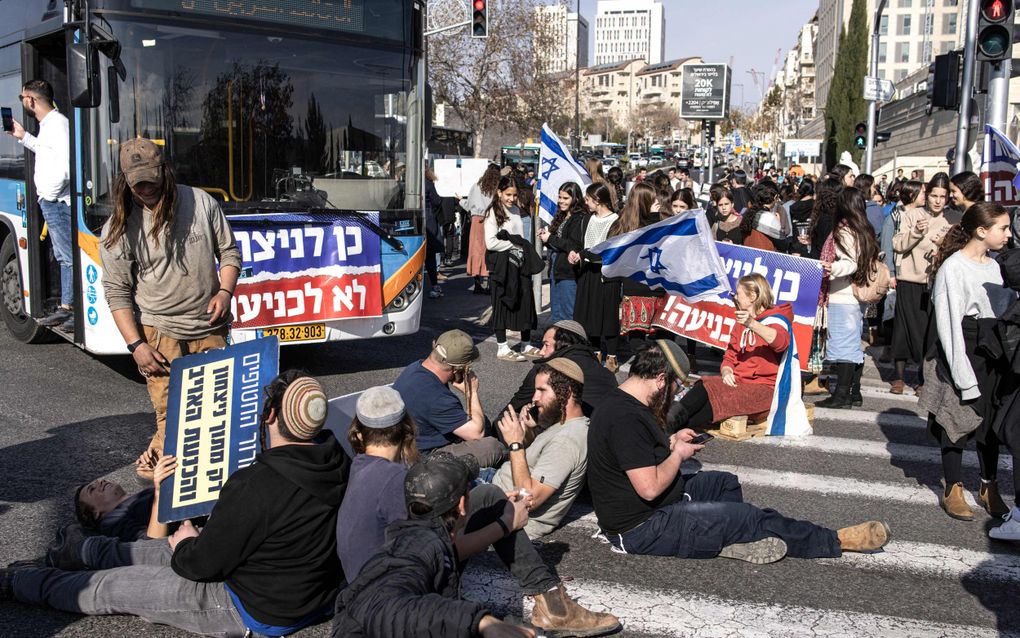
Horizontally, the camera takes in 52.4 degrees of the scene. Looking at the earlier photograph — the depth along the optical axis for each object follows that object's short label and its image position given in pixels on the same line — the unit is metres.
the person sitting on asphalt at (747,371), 7.85
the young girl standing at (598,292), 10.01
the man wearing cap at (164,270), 5.51
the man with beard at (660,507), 5.10
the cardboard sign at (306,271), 8.55
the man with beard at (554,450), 5.46
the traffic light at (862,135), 25.61
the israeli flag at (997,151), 8.84
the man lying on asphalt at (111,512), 4.95
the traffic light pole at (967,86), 12.56
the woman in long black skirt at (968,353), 5.96
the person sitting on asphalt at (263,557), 3.92
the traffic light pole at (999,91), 11.98
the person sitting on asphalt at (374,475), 3.99
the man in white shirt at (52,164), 8.27
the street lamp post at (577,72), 51.63
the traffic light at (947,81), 13.00
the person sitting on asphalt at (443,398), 5.83
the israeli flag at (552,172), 12.70
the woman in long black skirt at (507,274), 10.74
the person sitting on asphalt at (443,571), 3.15
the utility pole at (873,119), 24.67
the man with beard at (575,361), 6.64
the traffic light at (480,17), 22.19
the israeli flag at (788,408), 8.00
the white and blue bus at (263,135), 7.80
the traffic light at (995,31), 11.45
